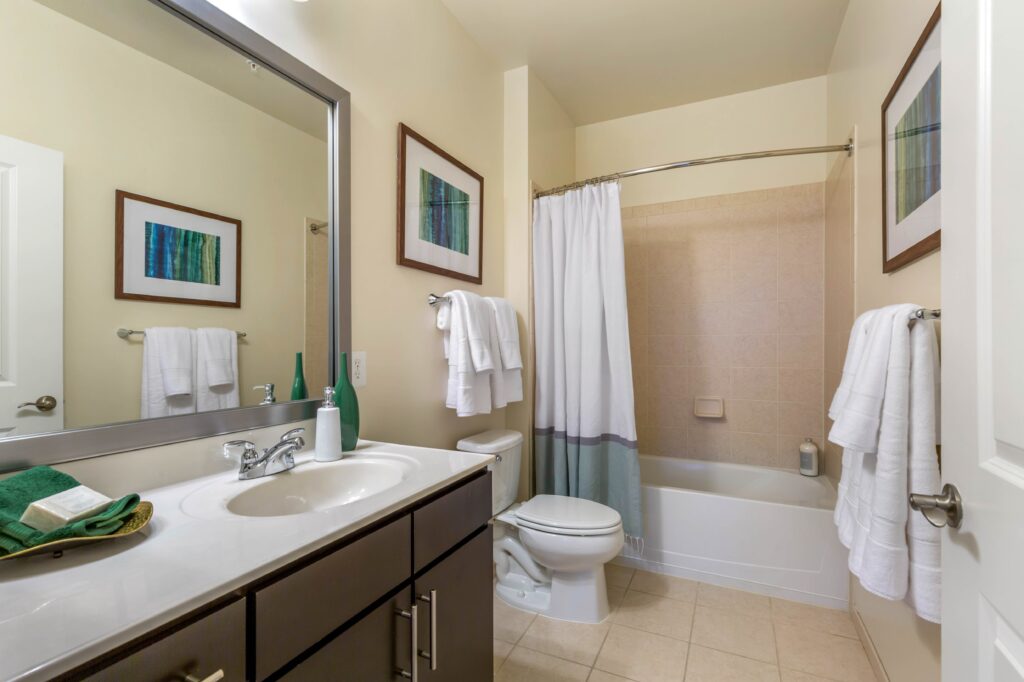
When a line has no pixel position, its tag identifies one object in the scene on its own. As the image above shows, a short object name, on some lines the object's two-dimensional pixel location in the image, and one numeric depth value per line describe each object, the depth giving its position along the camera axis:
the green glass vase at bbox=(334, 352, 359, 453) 1.30
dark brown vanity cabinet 0.57
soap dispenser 1.21
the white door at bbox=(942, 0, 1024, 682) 0.53
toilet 1.77
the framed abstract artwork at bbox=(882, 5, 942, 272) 1.13
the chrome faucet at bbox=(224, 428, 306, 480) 1.06
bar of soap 0.65
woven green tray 0.60
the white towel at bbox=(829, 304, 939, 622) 1.08
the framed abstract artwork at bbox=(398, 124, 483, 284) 1.75
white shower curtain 2.18
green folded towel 0.62
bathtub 1.97
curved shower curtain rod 1.97
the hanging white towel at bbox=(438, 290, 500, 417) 1.82
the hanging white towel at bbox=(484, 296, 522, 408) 2.02
